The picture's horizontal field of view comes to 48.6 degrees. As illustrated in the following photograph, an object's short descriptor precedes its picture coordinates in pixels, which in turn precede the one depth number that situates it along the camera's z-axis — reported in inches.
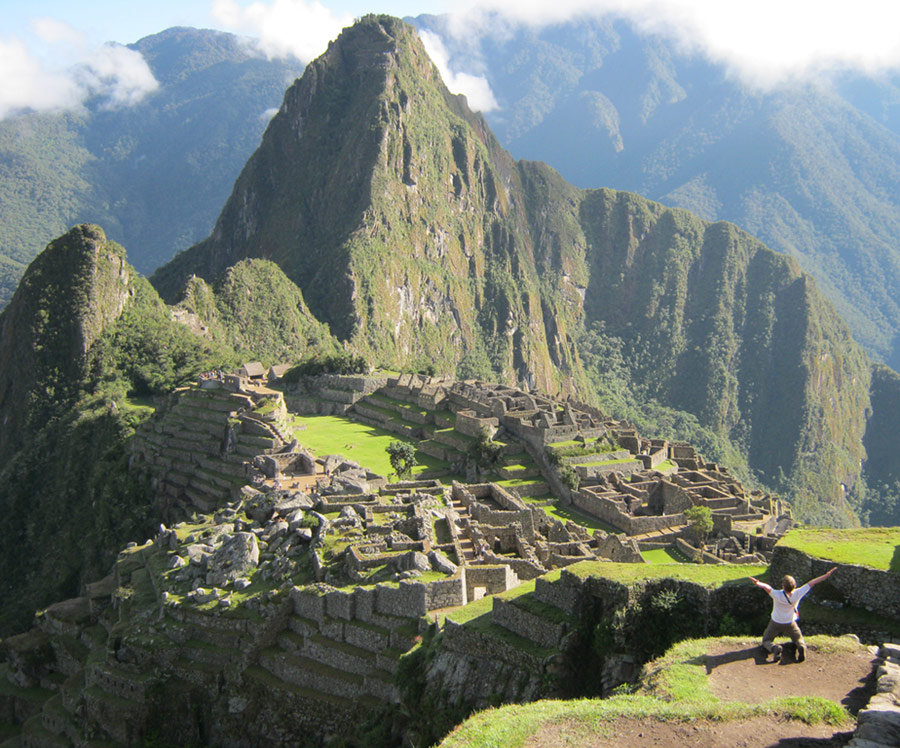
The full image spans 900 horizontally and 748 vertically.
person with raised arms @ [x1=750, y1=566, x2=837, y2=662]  658.2
